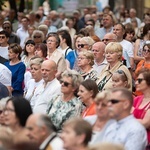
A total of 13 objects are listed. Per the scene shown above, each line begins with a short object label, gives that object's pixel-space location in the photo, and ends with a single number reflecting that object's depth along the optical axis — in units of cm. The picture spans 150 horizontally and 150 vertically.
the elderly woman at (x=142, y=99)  1163
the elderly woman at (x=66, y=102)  1221
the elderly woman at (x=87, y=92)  1197
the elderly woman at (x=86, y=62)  1489
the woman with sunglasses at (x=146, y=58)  1548
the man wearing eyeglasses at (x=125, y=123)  1045
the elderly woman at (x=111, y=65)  1398
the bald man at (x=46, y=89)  1338
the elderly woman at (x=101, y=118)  1018
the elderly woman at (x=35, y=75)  1467
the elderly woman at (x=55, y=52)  1644
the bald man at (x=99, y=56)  1537
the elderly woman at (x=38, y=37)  1938
